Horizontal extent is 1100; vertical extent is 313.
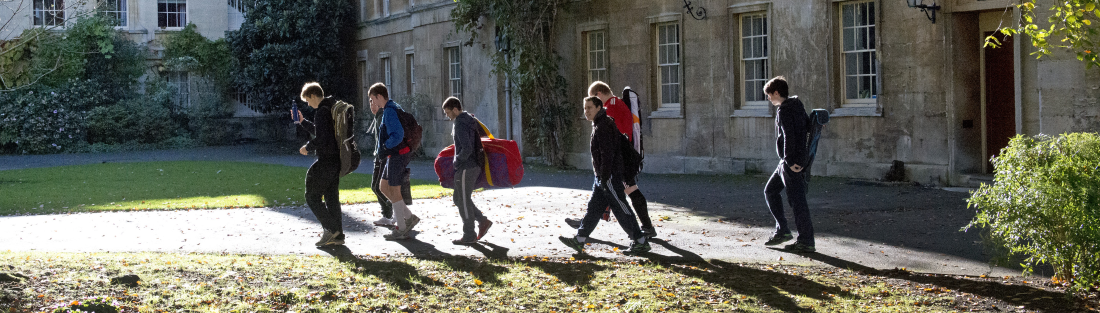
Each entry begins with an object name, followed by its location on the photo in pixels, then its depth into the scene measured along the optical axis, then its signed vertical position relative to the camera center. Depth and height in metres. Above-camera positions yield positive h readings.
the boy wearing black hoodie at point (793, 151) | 8.31 -0.06
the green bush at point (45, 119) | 28.42 +1.10
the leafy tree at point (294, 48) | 28.81 +3.09
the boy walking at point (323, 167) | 9.02 -0.14
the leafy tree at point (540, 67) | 20.17 +1.67
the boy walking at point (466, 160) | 9.11 -0.10
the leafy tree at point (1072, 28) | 6.72 +0.80
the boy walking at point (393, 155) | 9.58 -0.05
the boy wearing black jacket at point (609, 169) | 8.46 -0.19
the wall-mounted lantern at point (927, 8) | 14.17 +1.90
